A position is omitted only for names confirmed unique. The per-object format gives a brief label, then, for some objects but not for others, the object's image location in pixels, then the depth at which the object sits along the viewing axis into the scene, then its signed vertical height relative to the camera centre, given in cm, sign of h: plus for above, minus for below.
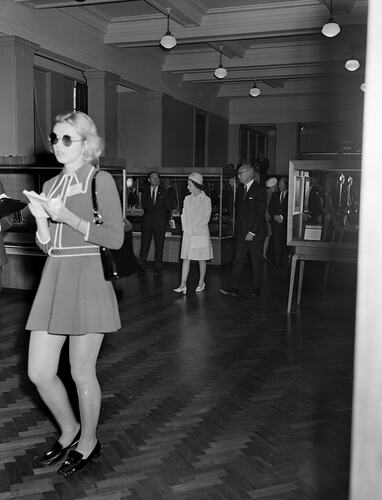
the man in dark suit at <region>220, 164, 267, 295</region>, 832 -55
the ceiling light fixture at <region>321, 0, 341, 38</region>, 910 +229
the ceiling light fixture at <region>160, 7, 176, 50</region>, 1013 +232
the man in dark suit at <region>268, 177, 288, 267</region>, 1246 -69
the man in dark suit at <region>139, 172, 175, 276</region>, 1072 -50
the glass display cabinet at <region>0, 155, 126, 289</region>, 838 -78
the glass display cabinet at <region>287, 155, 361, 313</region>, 718 -39
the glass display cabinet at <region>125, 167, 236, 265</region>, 1170 -45
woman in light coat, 855 -60
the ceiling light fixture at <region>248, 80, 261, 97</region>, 1580 +237
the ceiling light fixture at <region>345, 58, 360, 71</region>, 1148 +223
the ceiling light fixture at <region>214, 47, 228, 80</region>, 1270 +229
